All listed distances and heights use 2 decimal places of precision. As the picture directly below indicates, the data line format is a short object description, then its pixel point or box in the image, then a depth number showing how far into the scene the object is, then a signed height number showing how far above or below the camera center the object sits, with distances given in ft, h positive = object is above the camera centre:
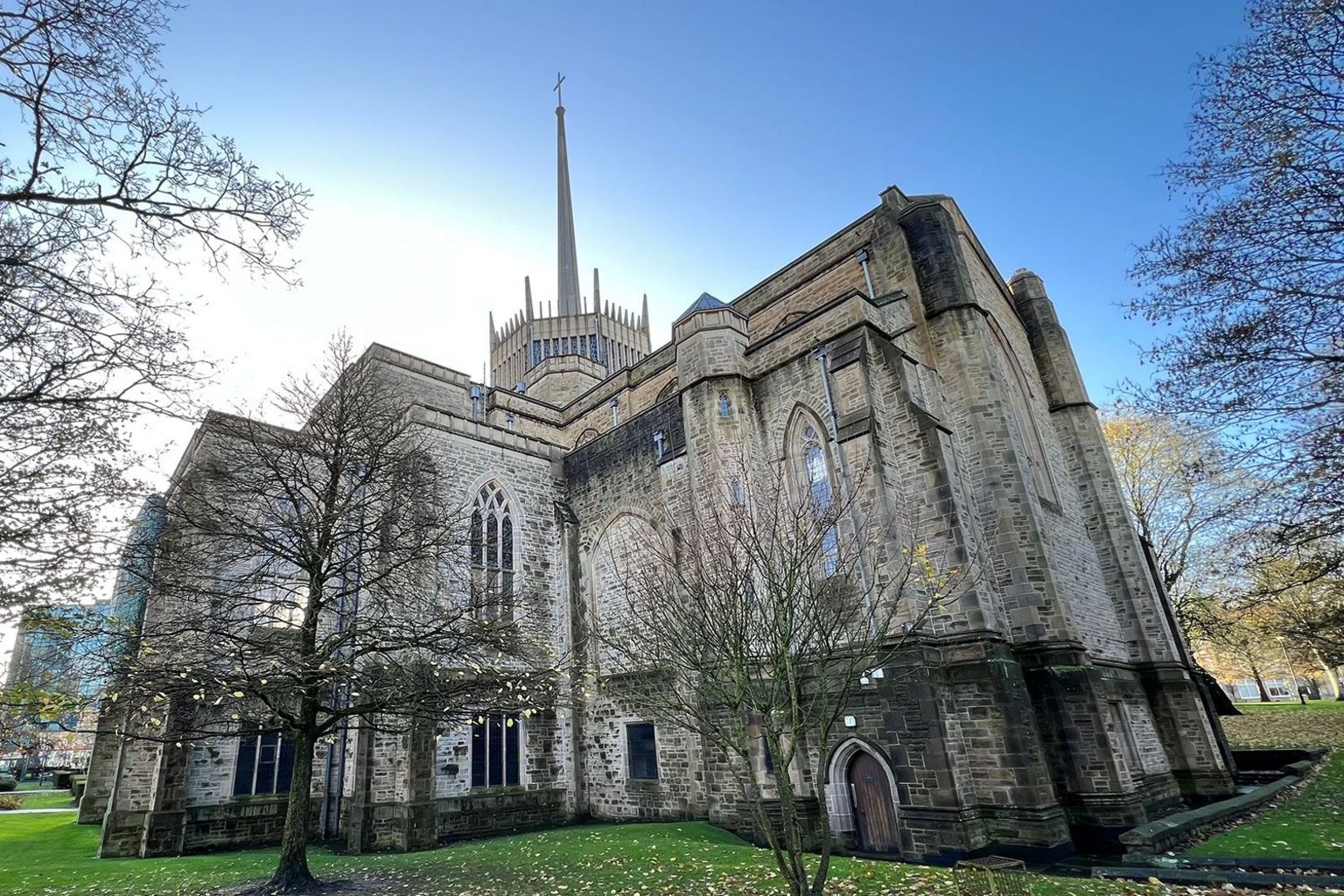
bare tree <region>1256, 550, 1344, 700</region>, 37.52 +3.63
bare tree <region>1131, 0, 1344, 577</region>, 26.48 +16.22
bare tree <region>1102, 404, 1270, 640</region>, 82.02 +20.23
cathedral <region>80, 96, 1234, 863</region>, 39.52 +4.60
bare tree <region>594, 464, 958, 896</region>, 22.80 +3.20
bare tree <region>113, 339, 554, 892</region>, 32.50 +7.99
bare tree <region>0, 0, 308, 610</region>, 18.26 +13.59
